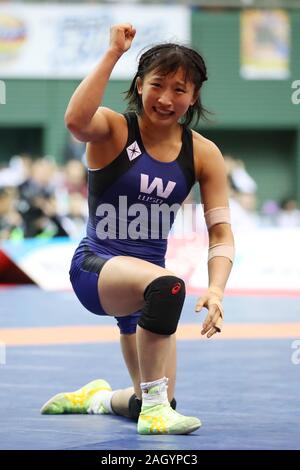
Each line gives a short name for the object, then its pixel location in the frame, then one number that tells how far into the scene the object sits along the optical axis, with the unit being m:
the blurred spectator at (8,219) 10.79
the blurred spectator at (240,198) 10.97
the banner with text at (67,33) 16.58
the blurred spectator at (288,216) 13.80
